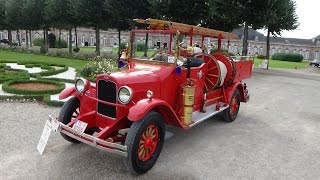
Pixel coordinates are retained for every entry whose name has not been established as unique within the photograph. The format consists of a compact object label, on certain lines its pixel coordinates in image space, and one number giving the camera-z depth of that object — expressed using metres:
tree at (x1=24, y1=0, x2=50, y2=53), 33.47
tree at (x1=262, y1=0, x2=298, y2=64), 21.11
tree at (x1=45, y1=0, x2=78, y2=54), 28.73
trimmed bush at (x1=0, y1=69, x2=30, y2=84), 12.24
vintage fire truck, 5.07
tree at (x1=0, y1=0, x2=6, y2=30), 38.56
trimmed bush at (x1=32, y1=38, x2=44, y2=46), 48.27
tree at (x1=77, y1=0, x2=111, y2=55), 26.38
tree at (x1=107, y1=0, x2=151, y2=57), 24.34
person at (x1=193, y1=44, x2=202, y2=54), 7.49
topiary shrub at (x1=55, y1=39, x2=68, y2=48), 46.06
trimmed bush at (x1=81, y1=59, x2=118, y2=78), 13.33
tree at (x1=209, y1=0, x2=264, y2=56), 21.36
